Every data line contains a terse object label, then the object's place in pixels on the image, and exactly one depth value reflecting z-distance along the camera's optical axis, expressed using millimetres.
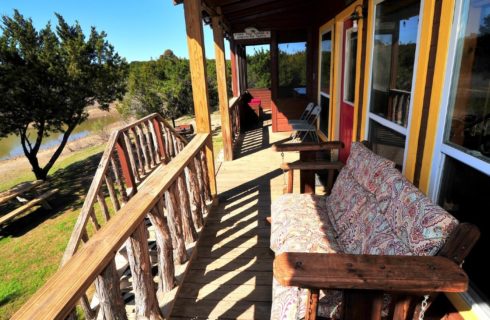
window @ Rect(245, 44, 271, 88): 10547
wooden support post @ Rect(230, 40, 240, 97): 7412
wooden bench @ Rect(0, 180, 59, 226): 6014
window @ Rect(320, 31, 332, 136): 4554
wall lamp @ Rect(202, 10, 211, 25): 3971
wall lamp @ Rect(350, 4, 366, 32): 2674
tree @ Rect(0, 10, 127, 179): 8430
